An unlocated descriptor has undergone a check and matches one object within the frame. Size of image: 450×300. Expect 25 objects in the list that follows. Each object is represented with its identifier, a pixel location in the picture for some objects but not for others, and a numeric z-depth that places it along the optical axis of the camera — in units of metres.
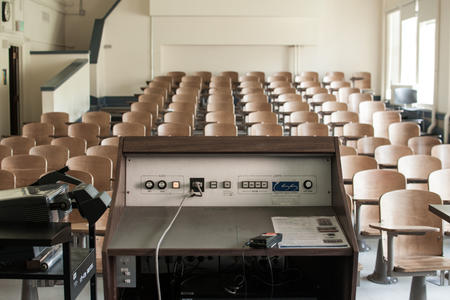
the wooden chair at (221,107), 9.24
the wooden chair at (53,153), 5.96
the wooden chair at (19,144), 6.62
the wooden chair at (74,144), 6.42
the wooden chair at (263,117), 8.22
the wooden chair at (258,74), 12.66
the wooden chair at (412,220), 3.79
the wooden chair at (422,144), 6.71
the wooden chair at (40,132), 7.79
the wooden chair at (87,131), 7.58
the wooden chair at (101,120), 8.52
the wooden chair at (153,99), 10.07
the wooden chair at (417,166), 5.30
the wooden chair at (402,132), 7.57
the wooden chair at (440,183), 4.63
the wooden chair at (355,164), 5.10
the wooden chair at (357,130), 7.21
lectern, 2.11
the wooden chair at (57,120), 8.52
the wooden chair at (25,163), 5.42
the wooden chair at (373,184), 4.50
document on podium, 1.99
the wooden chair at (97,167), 5.12
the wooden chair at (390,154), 5.81
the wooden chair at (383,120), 8.28
